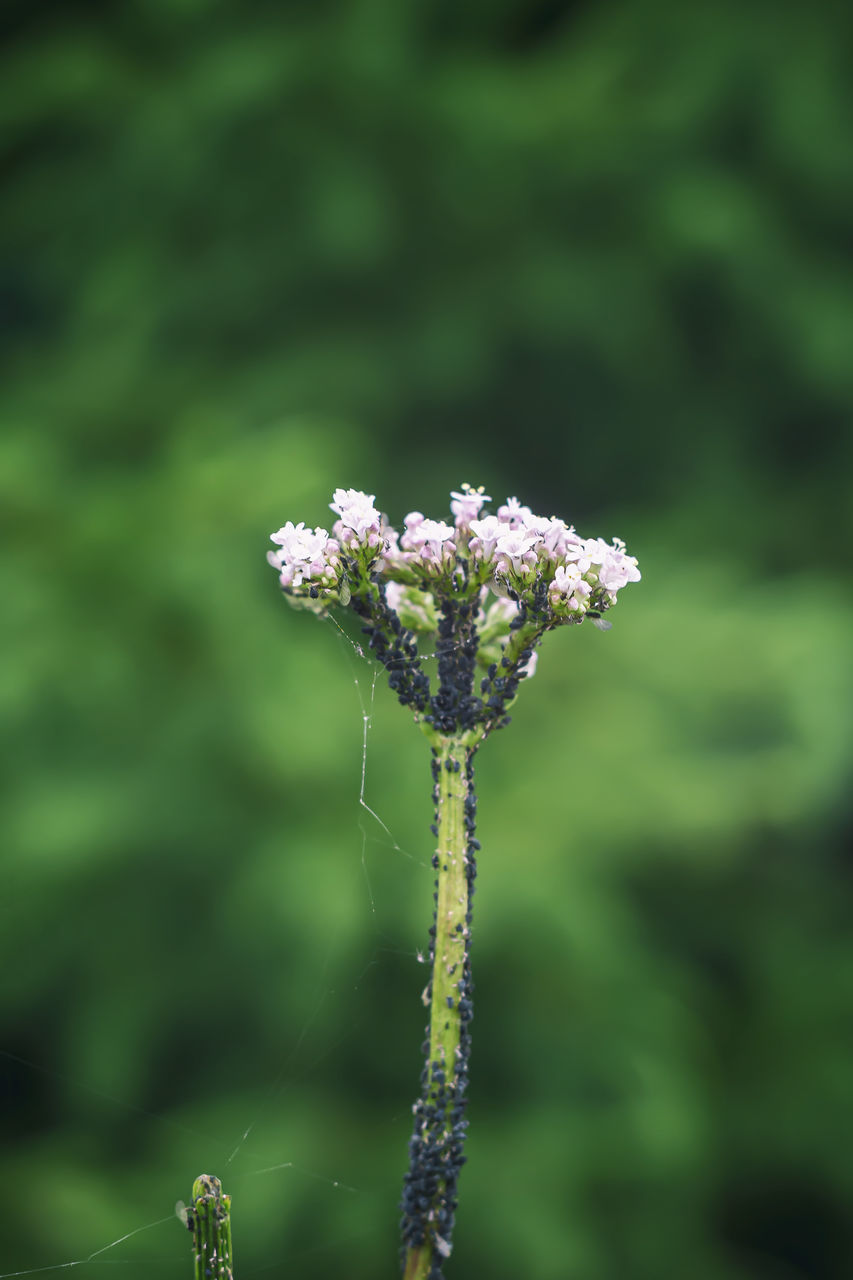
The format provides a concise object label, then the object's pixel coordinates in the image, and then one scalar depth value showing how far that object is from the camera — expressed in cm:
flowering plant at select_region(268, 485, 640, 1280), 59
